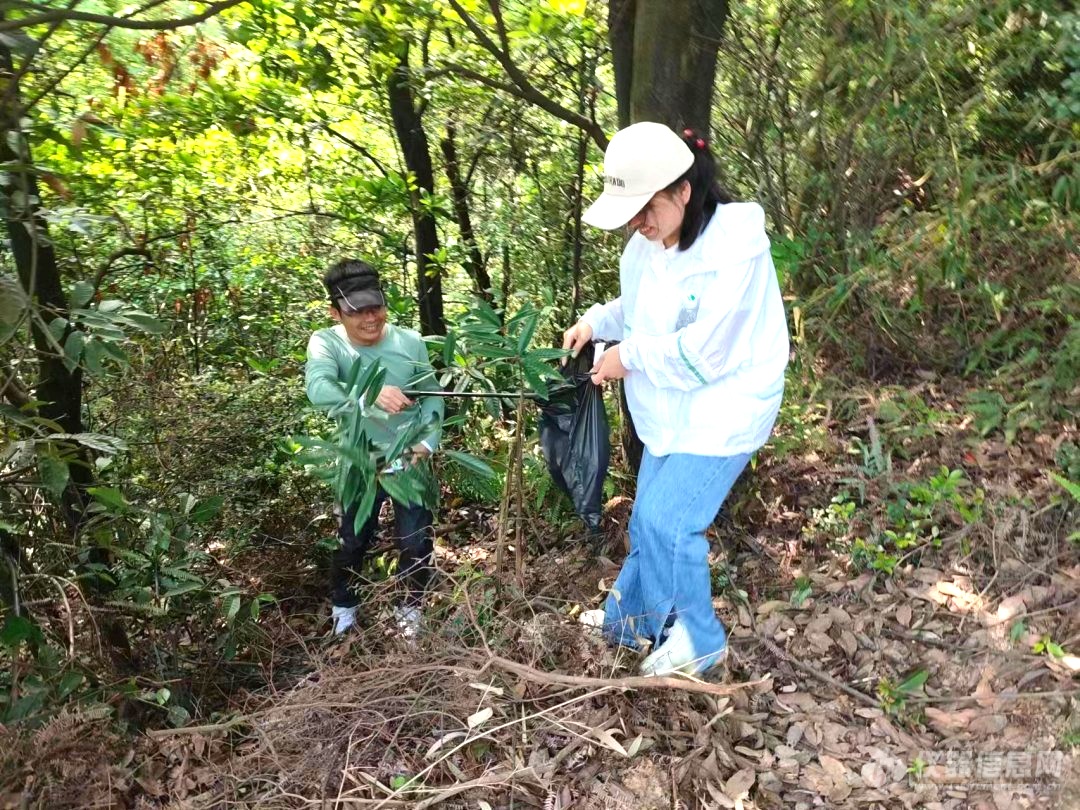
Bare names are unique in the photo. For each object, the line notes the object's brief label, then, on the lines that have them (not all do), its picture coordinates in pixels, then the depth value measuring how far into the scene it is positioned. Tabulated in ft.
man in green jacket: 9.21
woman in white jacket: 7.41
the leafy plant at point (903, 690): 8.41
